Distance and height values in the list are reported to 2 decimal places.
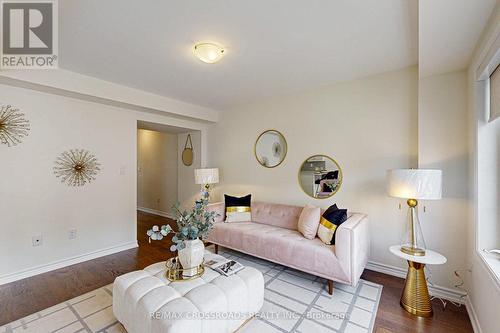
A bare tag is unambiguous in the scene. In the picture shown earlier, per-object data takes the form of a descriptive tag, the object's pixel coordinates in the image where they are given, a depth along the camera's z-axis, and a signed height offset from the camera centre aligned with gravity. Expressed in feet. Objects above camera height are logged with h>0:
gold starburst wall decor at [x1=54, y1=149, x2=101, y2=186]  9.73 -0.03
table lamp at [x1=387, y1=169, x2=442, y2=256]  6.50 -0.68
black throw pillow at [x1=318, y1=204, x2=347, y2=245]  8.20 -2.10
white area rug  5.97 -4.35
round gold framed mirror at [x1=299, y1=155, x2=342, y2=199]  10.43 -0.49
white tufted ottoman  4.56 -3.05
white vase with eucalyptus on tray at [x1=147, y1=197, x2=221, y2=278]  5.87 -1.87
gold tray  5.83 -2.88
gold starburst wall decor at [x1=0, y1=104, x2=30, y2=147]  8.30 +1.56
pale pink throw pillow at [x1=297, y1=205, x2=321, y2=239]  9.00 -2.30
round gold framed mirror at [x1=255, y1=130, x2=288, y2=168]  12.27 +1.03
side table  6.55 -3.64
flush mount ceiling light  6.91 +3.64
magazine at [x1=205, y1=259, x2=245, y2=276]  6.28 -2.96
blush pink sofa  7.30 -2.94
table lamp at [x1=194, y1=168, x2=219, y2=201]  13.38 -0.58
